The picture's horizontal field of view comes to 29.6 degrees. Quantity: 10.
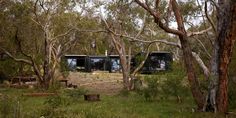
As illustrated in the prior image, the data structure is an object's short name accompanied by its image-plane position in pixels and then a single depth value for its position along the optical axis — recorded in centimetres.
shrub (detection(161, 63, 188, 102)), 1780
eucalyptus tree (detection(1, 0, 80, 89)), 2398
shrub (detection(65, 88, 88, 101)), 1970
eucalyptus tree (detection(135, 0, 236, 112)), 1303
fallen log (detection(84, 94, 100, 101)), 1912
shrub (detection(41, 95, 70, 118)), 880
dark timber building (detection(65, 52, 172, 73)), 4411
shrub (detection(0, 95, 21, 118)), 945
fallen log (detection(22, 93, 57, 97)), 2093
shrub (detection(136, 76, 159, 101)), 1848
